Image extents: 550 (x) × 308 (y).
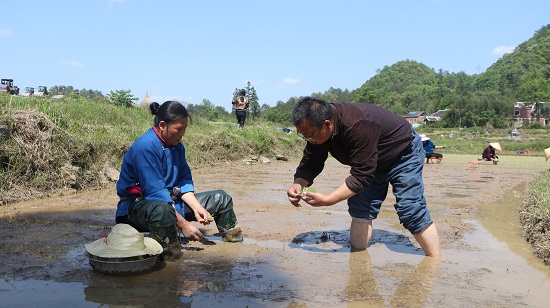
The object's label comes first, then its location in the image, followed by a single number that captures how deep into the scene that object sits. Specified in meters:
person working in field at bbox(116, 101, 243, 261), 3.67
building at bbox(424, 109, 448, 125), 84.71
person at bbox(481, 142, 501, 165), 17.94
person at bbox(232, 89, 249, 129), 17.38
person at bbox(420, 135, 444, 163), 16.97
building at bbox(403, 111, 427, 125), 95.79
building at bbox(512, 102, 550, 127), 77.12
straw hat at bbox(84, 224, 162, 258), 3.32
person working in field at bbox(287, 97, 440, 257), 3.60
